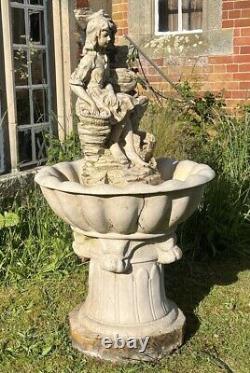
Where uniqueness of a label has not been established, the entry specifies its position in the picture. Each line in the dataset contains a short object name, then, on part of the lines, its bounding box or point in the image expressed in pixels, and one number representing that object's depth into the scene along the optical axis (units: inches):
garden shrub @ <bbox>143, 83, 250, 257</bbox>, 178.2
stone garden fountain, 109.8
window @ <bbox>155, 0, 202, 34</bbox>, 266.4
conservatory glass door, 202.5
